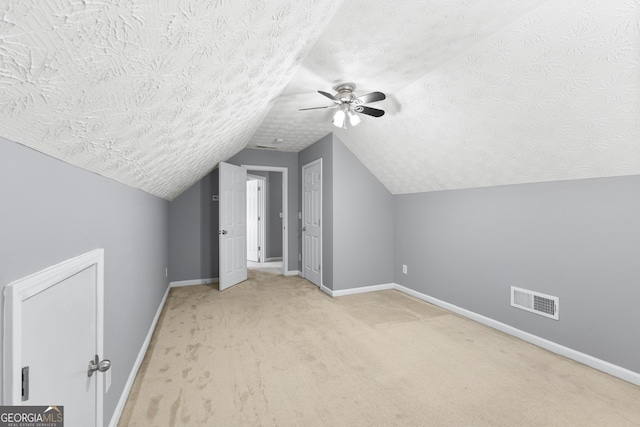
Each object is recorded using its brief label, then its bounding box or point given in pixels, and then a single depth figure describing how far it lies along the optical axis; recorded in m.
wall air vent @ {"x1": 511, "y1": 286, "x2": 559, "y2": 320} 2.58
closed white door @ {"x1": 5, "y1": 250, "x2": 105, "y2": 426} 0.75
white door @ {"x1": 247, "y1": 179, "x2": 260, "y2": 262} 6.91
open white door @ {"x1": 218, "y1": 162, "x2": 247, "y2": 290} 4.39
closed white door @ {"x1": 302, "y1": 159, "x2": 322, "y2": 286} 4.62
